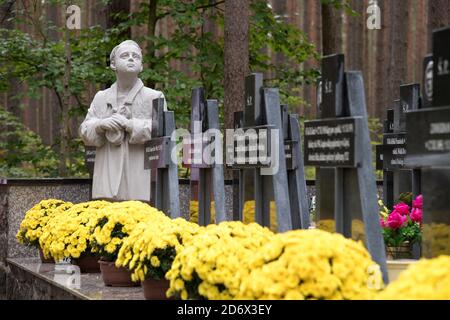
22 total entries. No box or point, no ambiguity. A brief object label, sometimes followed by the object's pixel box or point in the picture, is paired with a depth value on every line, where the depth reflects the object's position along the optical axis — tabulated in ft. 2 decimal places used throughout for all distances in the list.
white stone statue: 44.62
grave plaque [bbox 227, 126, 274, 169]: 32.71
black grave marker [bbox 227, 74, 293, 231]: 32.17
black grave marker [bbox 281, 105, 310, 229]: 41.11
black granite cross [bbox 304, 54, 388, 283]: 25.86
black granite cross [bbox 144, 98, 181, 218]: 42.27
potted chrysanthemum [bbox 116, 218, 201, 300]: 28.84
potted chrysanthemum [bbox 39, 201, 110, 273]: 37.65
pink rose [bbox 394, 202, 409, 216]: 36.38
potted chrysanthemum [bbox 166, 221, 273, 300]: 23.15
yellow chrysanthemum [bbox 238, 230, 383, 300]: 20.27
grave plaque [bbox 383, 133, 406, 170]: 45.57
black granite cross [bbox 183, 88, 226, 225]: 39.83
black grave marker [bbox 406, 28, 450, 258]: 22.43
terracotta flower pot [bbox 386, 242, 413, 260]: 34.53
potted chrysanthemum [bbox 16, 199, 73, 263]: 43.95
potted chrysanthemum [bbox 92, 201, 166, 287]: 34.24
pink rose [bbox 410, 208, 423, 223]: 35.29
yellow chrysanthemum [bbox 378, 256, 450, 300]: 17.19
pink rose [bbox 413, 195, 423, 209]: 36.27
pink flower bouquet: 34.60
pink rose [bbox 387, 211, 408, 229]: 34.91
